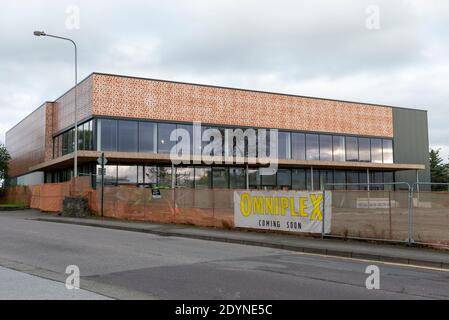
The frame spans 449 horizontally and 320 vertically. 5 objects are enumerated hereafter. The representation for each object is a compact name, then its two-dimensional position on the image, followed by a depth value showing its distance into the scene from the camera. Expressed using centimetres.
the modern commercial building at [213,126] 3650
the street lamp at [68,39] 2683
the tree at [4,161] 5814
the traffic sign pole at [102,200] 2838
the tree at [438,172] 8069
